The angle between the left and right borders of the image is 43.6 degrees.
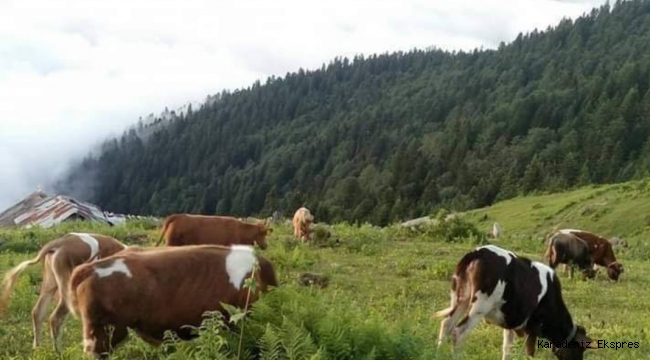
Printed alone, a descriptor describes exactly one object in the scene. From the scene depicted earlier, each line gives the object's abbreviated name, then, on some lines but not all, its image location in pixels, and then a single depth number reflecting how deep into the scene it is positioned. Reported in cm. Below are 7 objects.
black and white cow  1111
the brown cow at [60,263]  1052
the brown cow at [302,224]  2383
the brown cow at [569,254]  2170
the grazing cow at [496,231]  3337
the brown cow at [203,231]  1659
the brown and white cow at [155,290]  776
